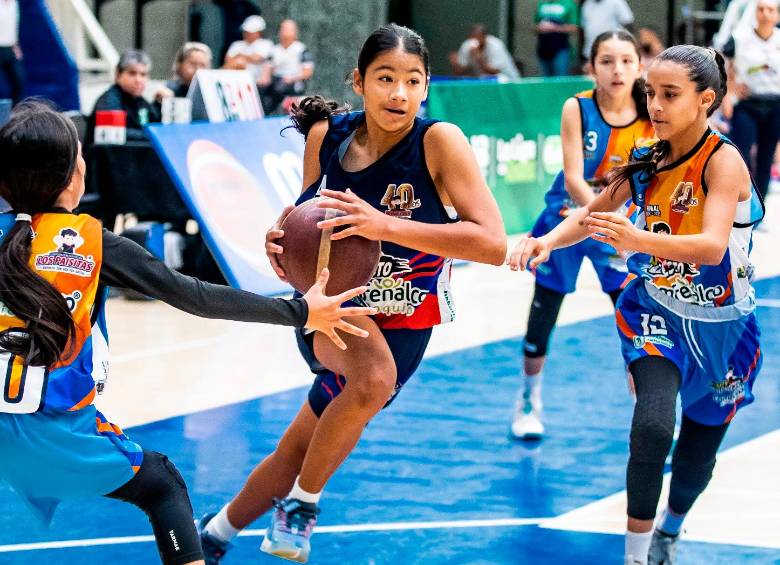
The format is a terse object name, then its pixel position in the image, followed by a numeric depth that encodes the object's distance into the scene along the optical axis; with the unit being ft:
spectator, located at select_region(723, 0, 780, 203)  41.22
